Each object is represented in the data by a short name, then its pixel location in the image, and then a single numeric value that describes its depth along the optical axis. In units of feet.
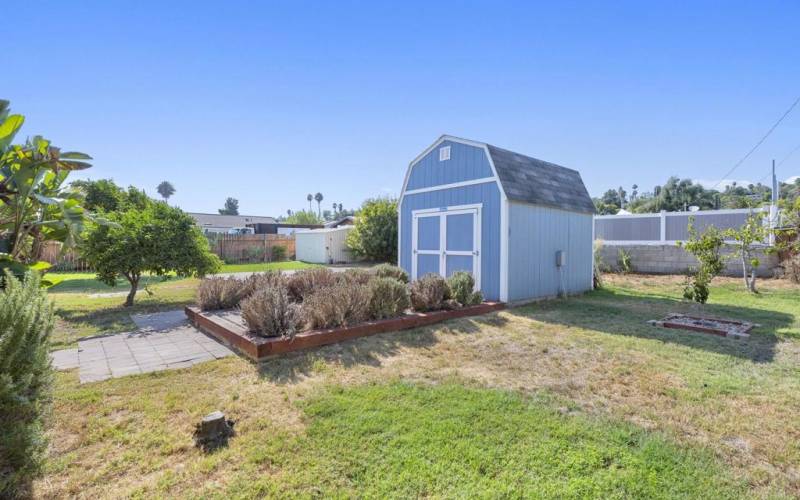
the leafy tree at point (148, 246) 20.42
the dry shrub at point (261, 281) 19.67
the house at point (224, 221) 131.93
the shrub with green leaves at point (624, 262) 39.99
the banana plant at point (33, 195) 9.65
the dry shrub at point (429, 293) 18.40
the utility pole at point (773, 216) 30.50
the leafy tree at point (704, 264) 18.37
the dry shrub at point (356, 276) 20.10
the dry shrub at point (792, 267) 29.71
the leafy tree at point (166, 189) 237.45
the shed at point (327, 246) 62.08
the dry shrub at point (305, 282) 20.35
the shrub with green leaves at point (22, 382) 5.30
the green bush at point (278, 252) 66.13
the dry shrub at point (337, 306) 14.43
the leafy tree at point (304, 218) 152.05
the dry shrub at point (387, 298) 16.40
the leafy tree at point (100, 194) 44.24
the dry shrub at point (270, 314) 13.23
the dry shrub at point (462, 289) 19.81
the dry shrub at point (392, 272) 22.52
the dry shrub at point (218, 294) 18.38
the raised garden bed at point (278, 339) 12.45
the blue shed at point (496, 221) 22.09
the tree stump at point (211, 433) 7.43
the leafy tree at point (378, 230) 55.52
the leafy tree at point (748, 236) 25.44
